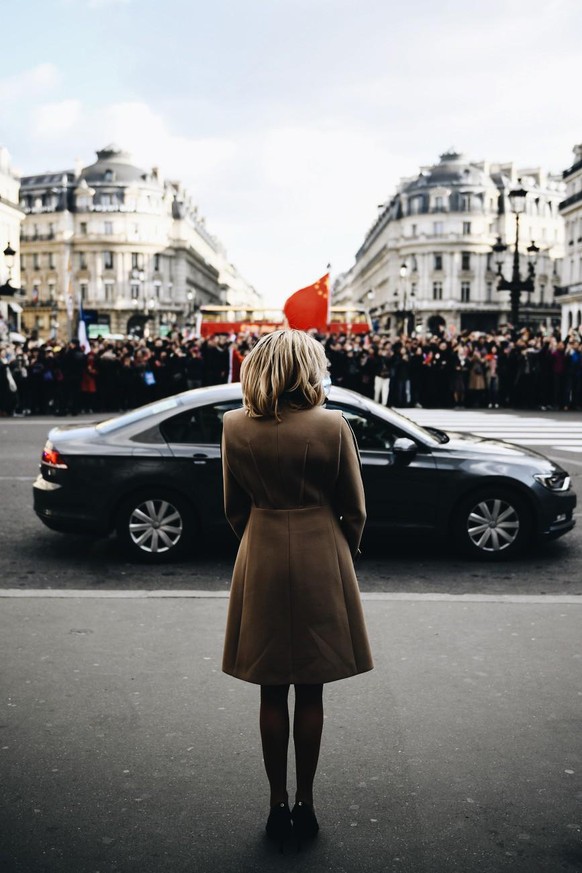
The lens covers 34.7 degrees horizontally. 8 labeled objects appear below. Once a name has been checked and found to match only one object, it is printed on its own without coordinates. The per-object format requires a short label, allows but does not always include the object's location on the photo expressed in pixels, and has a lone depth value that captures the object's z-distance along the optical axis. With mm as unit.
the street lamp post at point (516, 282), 25672
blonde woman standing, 3082
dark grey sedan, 7582
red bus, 57062
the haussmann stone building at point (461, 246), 110250
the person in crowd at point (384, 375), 22188
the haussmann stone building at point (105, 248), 114062
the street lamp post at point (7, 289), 33600
